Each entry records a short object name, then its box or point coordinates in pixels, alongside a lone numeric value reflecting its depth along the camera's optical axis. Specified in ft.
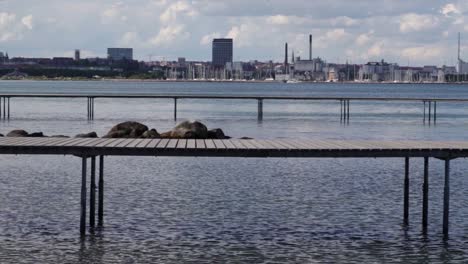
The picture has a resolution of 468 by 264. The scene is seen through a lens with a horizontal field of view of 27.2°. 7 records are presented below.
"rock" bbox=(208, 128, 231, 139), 140.16
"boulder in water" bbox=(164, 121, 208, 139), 126.31
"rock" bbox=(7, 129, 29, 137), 124.98
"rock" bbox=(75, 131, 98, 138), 137.16
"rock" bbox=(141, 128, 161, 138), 133.88
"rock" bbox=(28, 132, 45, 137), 132.96
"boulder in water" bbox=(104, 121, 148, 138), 138.93
